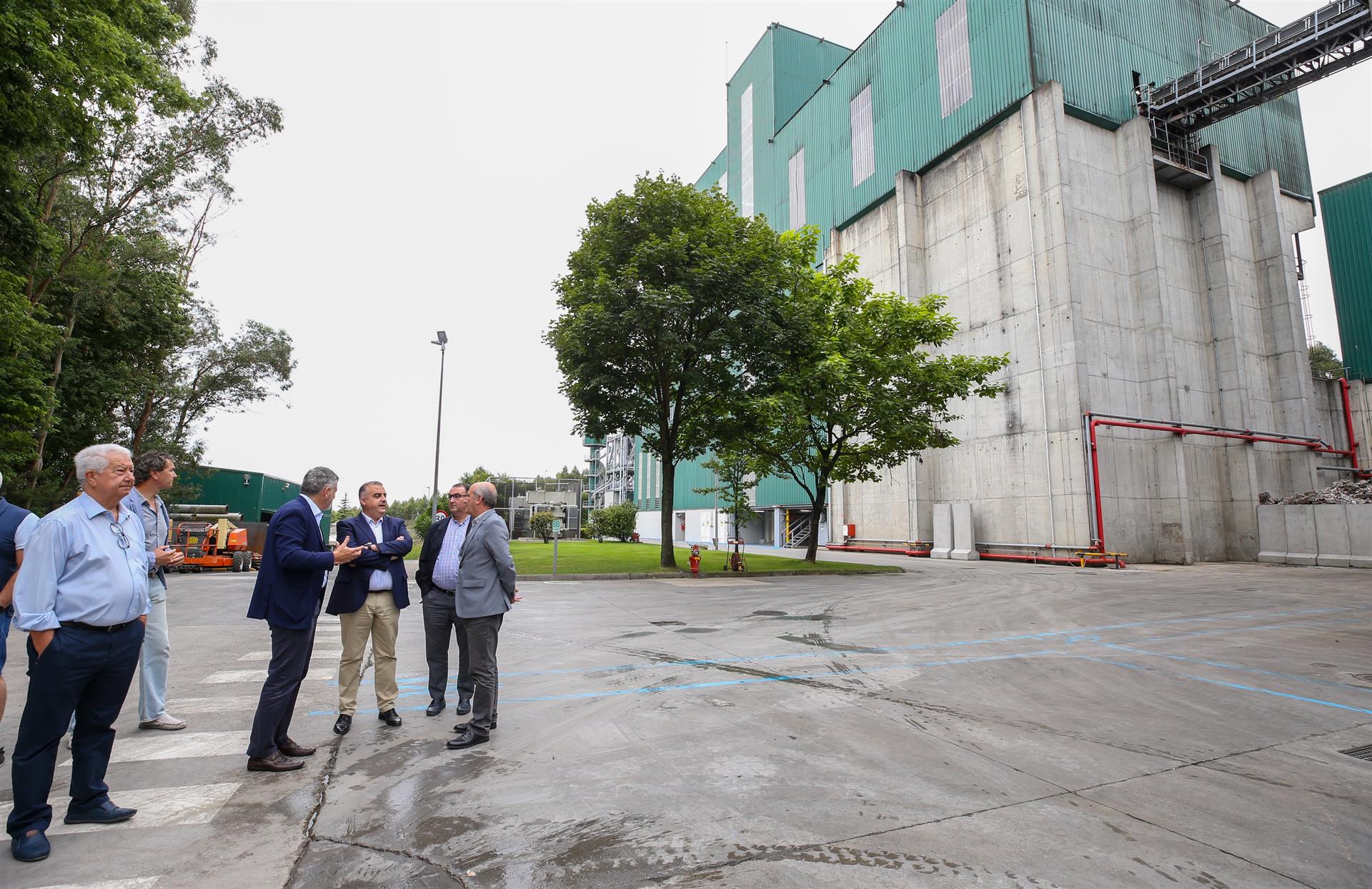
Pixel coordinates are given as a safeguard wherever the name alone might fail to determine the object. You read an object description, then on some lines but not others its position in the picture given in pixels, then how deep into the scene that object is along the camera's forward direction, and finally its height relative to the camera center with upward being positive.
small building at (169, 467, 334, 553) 43.91 +2.32
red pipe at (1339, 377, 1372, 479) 34.16 +6.39
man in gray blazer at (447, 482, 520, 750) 4.87 -0.59
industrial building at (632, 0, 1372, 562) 27.16 +13.32
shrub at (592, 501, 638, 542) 62.62 +0.40
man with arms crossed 5.07 -0.62
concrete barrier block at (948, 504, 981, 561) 30.27 -0.39
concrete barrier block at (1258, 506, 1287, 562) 27.06 -0.31
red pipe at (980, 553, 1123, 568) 24.84 -1.40
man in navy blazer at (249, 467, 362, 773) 4.27 -0.59
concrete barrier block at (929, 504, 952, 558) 31.75 -0.26
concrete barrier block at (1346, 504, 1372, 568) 23.45 -0.28
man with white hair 3.10 -0.57
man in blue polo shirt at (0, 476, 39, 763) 3.96 -0.15
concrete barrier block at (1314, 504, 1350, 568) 24.39 -0.29
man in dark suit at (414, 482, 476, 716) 5.68 -0.61
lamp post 27.78 +7.93
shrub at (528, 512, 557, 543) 59.00 -0.05
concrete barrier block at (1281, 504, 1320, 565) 25.77 -0.36
